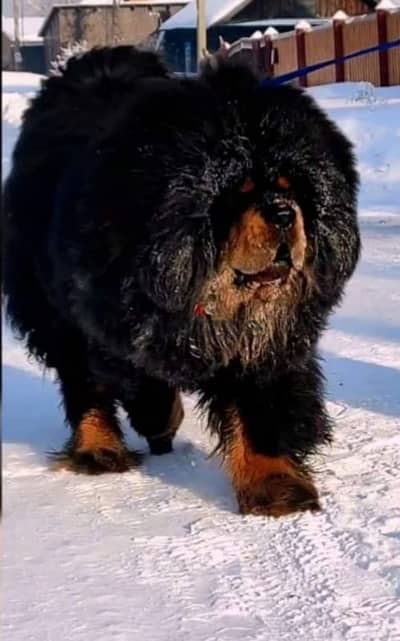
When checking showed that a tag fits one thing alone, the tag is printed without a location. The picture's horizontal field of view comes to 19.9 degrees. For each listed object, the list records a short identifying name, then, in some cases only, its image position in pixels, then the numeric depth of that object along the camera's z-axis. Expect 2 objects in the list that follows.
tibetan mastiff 2.84
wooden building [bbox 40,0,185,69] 23.80
